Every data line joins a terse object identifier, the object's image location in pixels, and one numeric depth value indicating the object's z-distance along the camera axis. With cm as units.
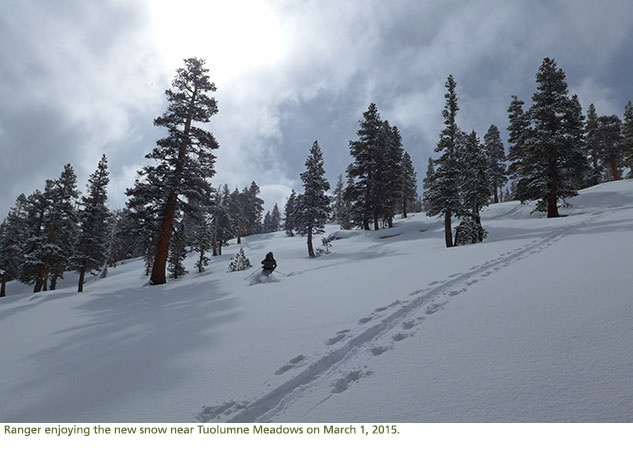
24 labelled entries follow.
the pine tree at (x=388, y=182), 3162
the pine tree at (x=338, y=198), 7500
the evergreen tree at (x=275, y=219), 9188
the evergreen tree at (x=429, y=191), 1749
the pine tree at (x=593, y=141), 3959
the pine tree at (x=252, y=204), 6862
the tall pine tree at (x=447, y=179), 1692
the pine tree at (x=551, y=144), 2130
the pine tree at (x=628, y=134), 3297
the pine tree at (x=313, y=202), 2445
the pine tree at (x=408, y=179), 4359
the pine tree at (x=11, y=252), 3447
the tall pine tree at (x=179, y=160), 1382
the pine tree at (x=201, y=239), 2552
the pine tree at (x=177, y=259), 2032
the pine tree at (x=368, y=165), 3145
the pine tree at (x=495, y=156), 4262
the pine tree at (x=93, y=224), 2377
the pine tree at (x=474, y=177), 2088
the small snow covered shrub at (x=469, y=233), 1658
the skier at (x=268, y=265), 1032
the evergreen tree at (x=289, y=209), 5642
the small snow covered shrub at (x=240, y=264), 1870
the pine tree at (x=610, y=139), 3897
